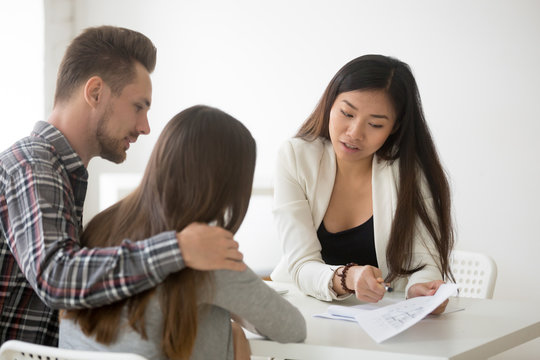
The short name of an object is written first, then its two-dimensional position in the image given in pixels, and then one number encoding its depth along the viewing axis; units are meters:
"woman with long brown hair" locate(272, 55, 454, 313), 2.39
